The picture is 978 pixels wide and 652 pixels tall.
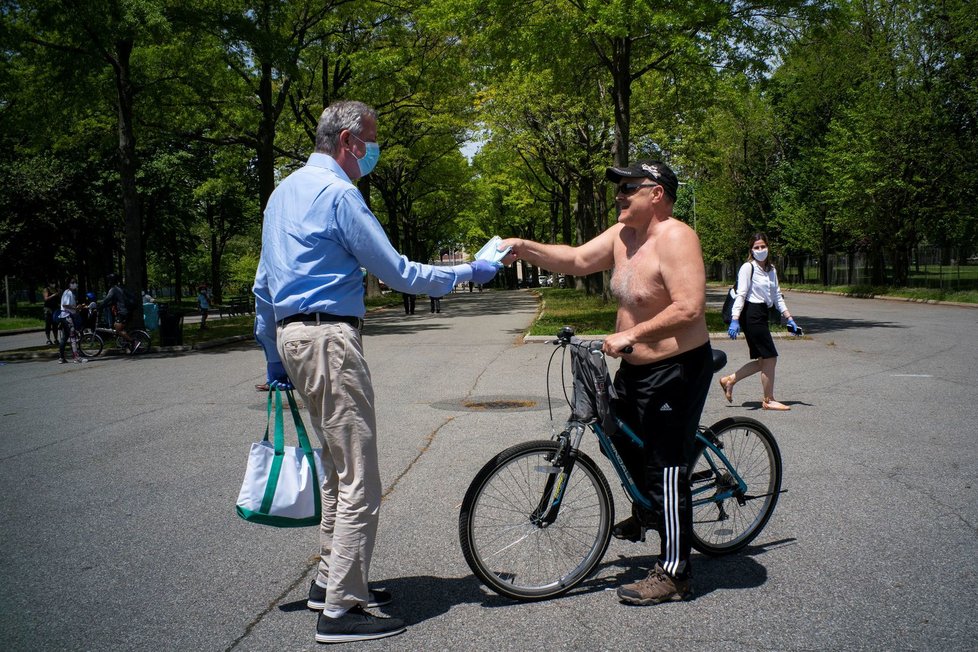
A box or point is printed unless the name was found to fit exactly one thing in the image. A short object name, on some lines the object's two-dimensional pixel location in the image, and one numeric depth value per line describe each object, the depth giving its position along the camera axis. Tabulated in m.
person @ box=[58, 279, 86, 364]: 16.47
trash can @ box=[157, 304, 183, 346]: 18.12
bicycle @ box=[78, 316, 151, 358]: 17.34
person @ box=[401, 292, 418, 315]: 28.73
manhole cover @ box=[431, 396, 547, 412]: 8.77
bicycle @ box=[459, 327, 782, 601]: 3.51
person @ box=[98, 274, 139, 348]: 17.44
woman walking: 8.44
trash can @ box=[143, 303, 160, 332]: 19.55
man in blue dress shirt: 3.28
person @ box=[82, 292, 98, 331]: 17.58
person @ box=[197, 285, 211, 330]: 25.01
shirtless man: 3.54
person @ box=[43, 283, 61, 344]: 21.30
